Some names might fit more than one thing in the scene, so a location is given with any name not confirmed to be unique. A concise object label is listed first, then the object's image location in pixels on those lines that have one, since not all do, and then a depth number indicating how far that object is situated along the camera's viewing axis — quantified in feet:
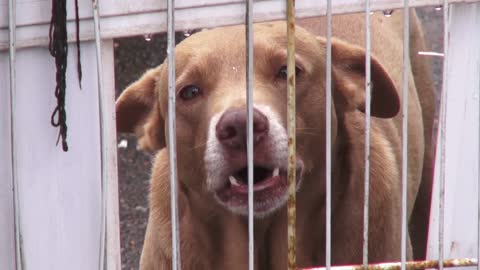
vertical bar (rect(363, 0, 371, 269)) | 16.30
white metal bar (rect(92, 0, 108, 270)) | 15.83
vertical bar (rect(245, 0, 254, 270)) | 15.83
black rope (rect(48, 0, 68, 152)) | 15.25
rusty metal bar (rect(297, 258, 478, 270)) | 17.19
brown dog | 20.56
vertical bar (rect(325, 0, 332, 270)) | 16.14
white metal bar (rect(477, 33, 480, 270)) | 17.69
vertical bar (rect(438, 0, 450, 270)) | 17.12
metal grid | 15.71
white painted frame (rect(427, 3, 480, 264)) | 17.38
